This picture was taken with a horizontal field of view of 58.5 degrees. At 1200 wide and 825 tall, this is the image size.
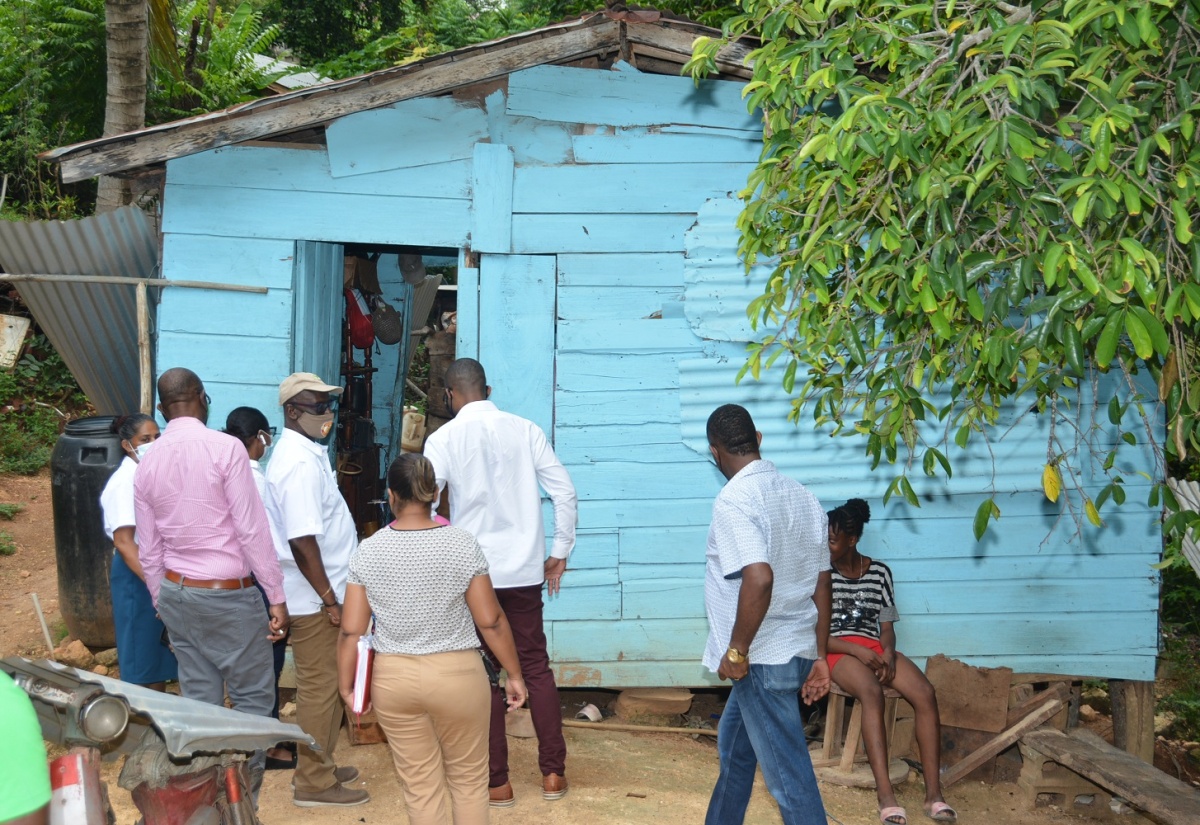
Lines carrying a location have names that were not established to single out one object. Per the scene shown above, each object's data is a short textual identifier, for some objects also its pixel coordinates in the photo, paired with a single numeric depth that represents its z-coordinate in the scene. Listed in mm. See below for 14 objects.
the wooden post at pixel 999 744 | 5727
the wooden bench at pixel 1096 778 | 4781
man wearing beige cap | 4332
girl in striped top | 5242
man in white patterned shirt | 3686
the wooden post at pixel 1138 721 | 6012
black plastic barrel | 6309
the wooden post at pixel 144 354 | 5578
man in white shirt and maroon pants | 4715
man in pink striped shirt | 4086
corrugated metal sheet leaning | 5734
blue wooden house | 5516
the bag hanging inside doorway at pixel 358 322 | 7340
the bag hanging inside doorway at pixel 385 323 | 7941
